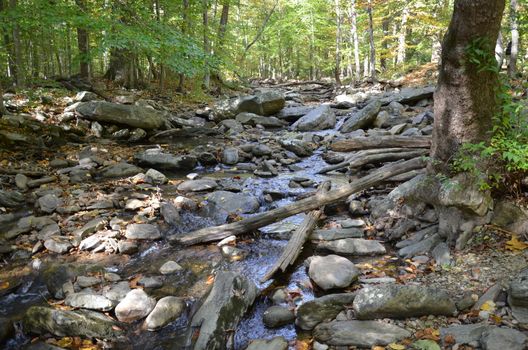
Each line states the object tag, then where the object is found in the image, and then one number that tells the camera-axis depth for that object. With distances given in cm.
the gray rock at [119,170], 893
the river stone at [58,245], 573
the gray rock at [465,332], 311
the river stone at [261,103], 1655
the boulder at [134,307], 425
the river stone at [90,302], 434
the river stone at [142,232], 615
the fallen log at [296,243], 501
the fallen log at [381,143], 849
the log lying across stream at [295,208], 598
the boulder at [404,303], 357
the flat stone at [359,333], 335
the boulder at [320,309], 390
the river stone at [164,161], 984
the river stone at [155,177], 862
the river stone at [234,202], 727
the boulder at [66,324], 389
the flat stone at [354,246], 537
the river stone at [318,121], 1442
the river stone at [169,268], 527
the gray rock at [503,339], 287
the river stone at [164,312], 415
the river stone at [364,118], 1288
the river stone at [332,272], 453
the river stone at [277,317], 404
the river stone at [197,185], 828
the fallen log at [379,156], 820
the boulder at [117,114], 1189
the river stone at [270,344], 351
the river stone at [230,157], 1056
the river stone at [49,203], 688
